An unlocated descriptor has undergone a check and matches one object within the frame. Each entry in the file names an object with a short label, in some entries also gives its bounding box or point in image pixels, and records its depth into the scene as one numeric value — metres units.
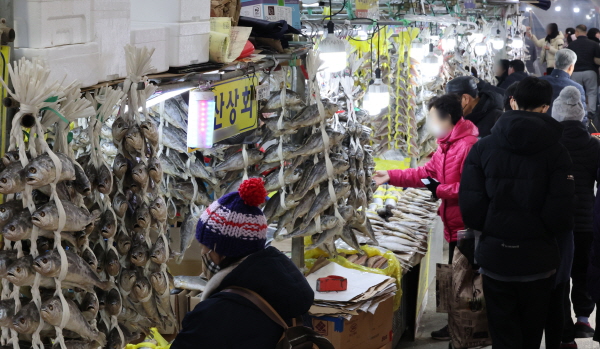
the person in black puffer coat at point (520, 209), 4.34
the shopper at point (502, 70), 11.91
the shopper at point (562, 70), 8.02
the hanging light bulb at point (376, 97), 6.79
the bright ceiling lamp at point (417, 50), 8.48
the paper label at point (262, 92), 4.05
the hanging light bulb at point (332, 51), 5.25
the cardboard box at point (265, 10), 4.31
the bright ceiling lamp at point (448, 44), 11.25
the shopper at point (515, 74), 11.15
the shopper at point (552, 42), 13.70
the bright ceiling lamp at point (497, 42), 15.49
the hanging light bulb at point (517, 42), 17.23
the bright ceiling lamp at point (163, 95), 3.00
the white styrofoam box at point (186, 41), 2.94
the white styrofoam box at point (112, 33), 2.33
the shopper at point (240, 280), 2.50
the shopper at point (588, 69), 12.26
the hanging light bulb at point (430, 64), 8.77
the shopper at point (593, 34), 13.98
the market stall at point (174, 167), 1.99
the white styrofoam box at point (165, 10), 2.94
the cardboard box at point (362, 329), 4.33
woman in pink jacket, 5.43
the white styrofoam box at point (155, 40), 2.74
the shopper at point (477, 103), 7.14
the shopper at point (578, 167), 5.34
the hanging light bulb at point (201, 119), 3.19
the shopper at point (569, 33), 15.97
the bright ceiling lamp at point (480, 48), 13.84
